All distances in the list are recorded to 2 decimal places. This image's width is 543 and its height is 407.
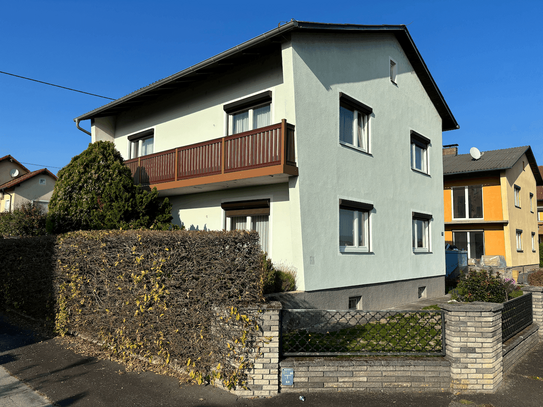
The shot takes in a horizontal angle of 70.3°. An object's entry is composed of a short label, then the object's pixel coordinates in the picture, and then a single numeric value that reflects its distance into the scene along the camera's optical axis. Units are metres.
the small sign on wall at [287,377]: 5.23
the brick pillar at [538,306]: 8.46
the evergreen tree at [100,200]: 10.24
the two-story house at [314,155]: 9.11
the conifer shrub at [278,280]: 8.36
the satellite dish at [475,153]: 23.84
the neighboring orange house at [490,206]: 21.72
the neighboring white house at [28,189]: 31.84
